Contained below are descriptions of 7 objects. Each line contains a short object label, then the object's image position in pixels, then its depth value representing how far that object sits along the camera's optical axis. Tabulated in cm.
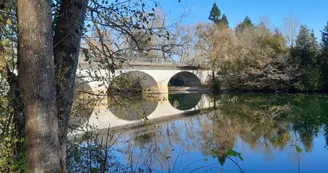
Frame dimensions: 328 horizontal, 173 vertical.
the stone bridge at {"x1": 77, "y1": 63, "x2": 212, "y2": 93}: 2389
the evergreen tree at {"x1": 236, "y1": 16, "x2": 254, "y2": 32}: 3405
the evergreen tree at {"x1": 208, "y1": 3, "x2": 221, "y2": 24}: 4741
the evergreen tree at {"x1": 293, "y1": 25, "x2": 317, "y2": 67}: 2031
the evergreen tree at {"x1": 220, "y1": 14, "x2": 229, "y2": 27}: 4680
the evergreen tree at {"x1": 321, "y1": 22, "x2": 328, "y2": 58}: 1984
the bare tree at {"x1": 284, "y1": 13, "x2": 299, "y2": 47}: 2318
